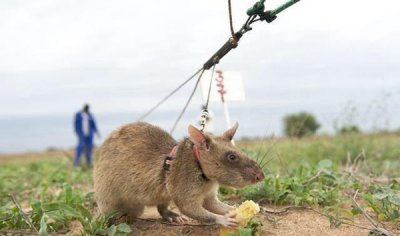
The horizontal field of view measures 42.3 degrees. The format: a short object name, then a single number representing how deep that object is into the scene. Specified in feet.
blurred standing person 44.04
